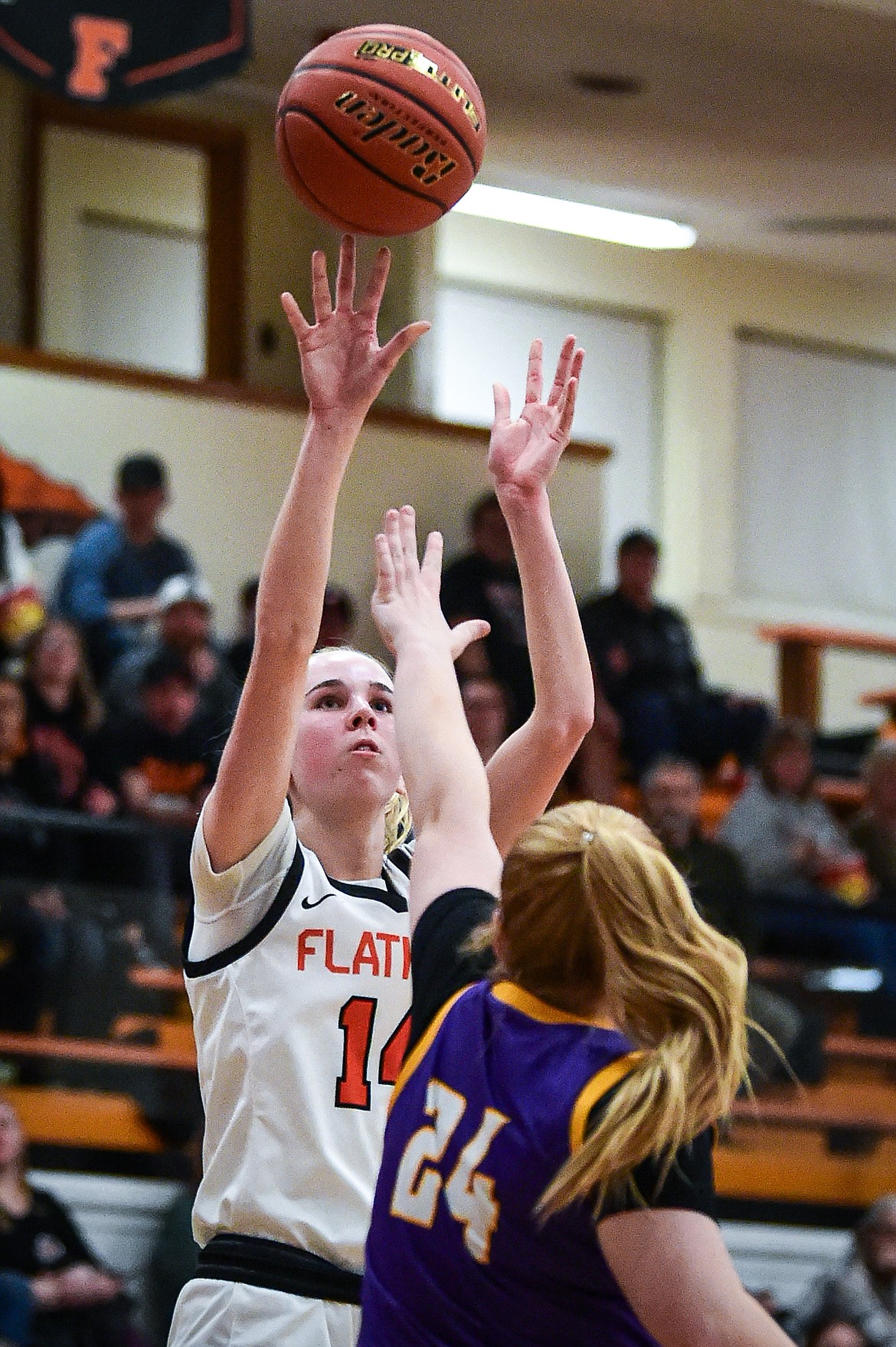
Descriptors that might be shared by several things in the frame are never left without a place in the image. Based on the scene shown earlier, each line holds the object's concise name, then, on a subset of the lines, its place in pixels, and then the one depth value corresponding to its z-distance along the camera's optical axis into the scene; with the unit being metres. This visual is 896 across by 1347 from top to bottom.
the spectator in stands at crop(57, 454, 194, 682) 15.72
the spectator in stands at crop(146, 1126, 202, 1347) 12.45
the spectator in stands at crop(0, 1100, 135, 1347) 12.20
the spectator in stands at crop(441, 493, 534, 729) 16.52
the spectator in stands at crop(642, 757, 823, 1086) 14.69
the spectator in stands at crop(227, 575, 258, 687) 15.49
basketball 6.44
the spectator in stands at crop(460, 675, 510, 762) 15.20
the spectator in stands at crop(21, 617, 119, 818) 14.27
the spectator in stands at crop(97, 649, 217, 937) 14.52
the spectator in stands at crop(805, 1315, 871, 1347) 13.45
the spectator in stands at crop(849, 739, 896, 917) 17.08
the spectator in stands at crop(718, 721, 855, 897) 16.72
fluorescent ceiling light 23.28
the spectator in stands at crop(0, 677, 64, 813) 14.04
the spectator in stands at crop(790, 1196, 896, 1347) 13.51
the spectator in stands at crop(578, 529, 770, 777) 17.95
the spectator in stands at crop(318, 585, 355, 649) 16.45
